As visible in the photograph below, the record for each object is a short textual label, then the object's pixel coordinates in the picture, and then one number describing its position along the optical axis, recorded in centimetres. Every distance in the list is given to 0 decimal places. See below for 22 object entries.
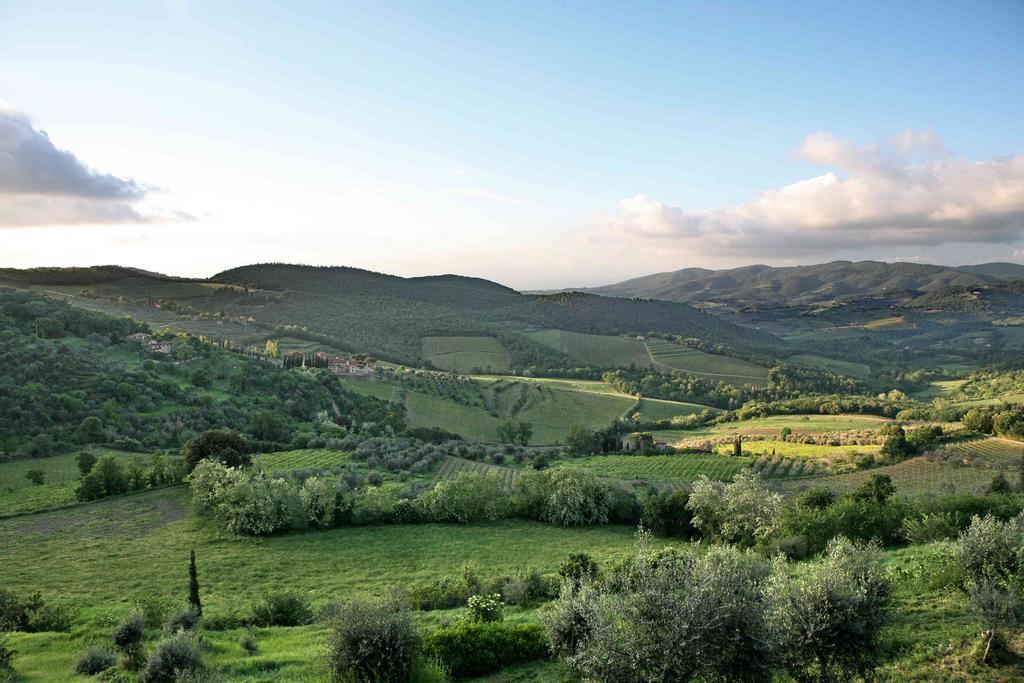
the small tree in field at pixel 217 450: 5009
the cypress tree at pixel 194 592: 2433
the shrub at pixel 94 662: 1708
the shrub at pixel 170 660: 1554
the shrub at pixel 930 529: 2716
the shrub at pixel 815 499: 3950
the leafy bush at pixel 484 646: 1642
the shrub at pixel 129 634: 1827
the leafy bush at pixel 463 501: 4506
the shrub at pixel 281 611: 2458
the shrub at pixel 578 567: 2737
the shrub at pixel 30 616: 2212
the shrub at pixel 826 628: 1274
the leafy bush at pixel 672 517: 4400
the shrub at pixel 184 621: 2182
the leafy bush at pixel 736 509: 3656
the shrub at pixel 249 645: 1978
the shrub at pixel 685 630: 1173
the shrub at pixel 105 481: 4441
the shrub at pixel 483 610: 2061
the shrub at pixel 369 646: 1416
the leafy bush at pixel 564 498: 4634
